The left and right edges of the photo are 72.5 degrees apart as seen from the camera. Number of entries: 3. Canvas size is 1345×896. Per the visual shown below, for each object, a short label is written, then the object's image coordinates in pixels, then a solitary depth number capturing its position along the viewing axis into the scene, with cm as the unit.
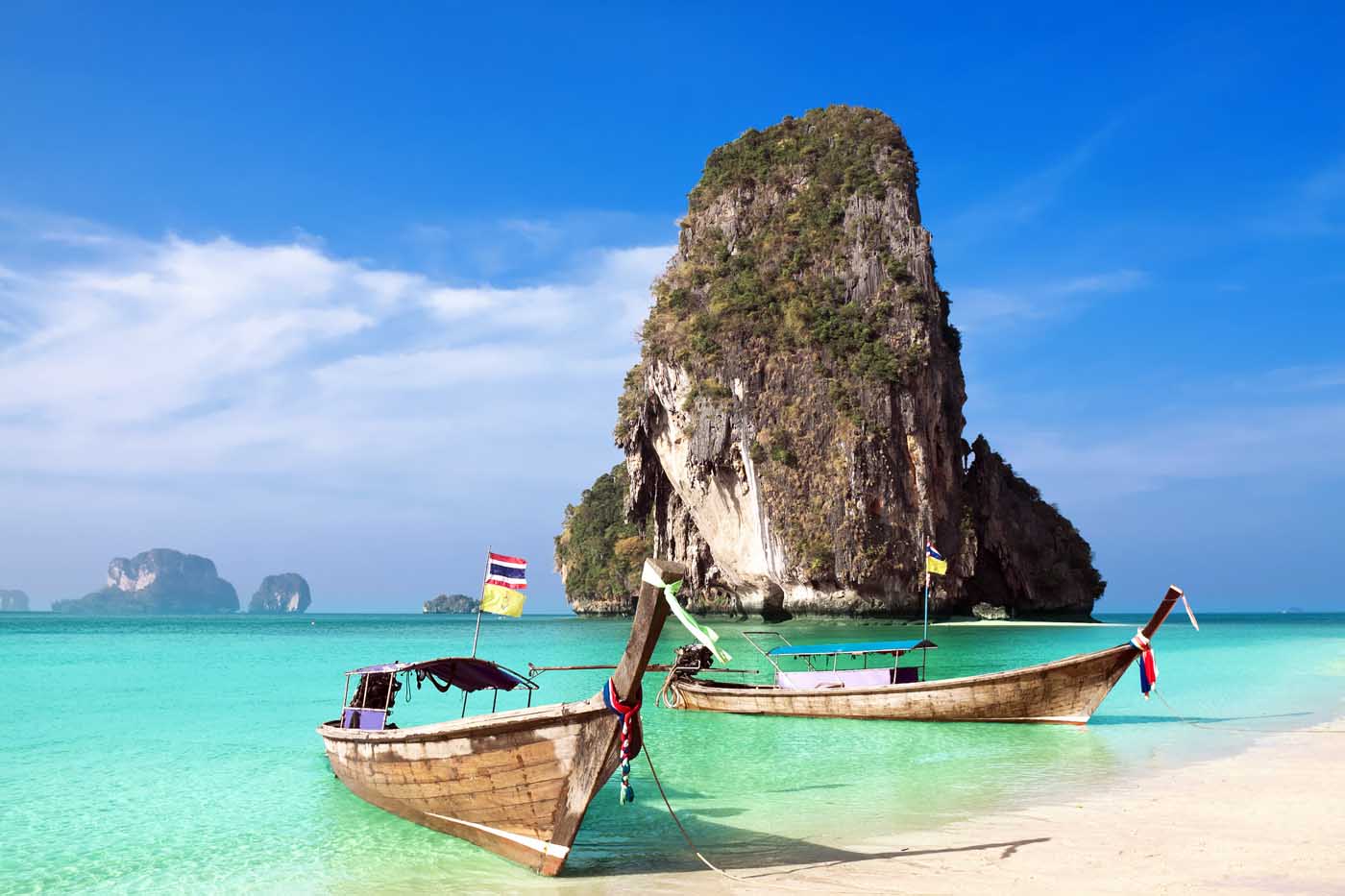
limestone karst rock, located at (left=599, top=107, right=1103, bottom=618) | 5044
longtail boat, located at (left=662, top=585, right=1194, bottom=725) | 1450
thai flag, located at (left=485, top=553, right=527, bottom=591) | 1061
